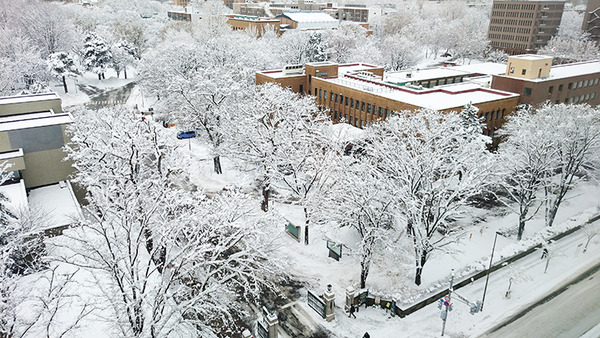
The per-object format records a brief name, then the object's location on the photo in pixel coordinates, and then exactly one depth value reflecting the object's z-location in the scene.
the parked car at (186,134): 55.72
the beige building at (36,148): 33.03
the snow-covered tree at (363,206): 24.73
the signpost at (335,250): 28.88
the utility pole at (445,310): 21.83
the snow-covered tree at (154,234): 16.55
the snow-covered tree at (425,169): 25.25
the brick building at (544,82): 49.72
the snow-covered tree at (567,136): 31.98
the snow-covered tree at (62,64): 71.81
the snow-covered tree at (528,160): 30.92
